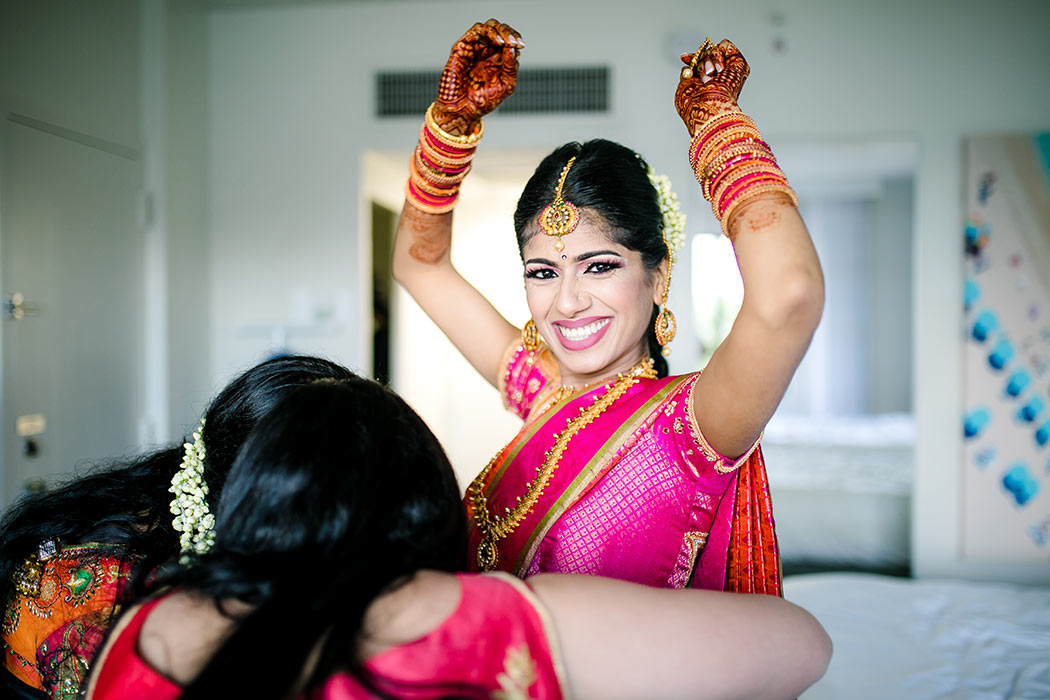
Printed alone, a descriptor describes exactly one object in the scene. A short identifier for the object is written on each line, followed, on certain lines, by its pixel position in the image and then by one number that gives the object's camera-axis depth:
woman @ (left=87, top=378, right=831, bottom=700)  0.63
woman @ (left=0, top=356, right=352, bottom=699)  0.92
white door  2.52
